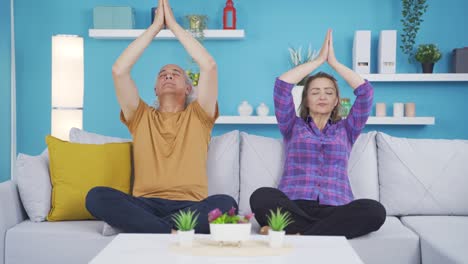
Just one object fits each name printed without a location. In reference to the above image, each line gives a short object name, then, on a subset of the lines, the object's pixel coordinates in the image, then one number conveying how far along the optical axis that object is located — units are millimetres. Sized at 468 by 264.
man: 3057
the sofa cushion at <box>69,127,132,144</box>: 3352
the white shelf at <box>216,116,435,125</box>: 4980
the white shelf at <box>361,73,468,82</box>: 4984
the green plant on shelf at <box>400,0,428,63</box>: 5051
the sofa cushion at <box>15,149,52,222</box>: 3037
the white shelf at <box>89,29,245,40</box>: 5059
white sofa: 3074
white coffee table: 1869
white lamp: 4562
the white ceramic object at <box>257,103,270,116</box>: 5098
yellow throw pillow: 3043
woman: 2880
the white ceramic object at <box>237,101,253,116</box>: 5098
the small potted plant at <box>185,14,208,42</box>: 5035
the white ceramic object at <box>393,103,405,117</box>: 5016
